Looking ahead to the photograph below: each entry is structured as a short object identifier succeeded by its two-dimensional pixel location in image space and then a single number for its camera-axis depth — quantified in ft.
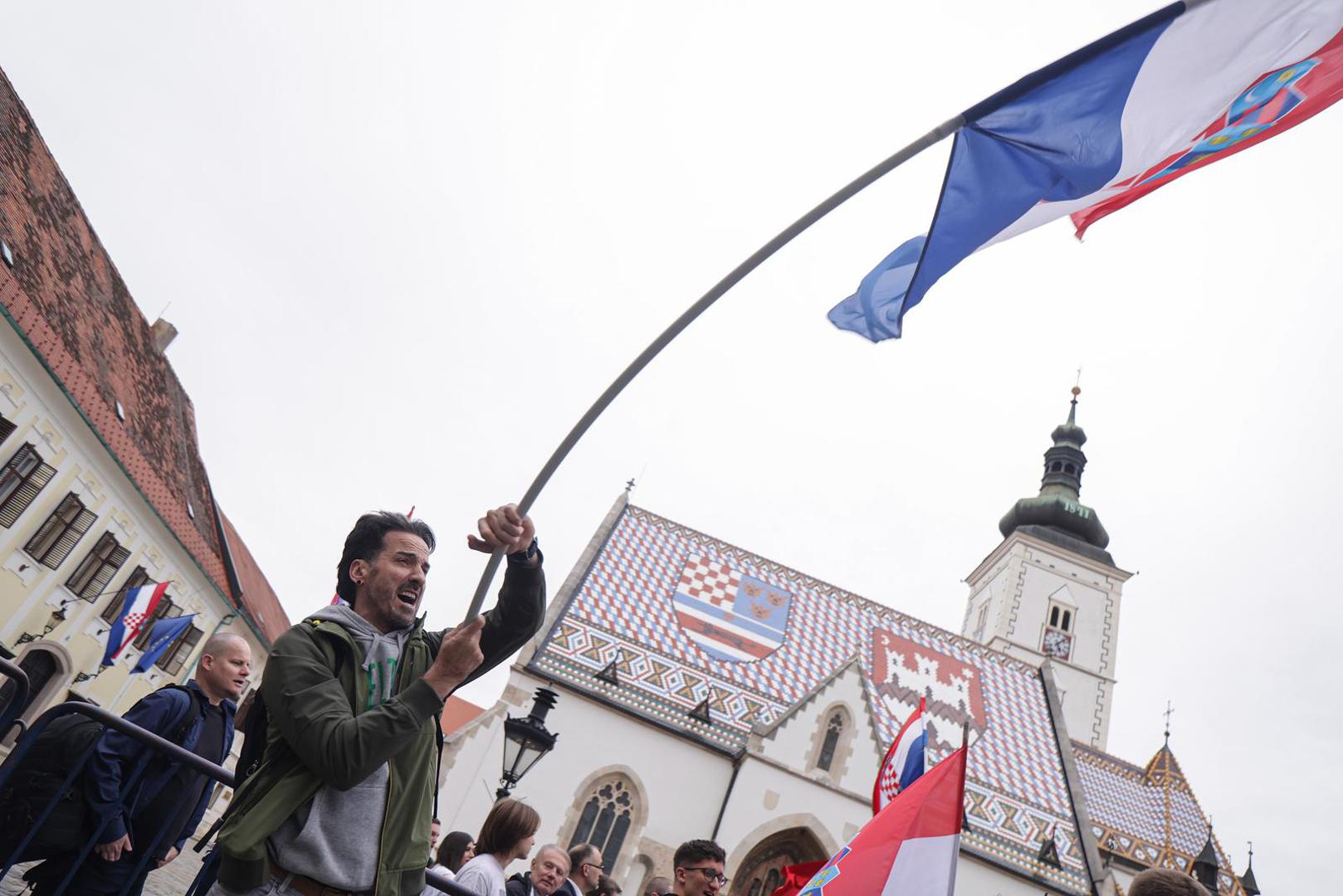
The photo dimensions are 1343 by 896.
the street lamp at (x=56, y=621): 57.62
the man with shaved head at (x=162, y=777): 11.85
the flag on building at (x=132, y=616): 58.03
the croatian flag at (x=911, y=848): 14.33
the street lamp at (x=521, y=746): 31.17
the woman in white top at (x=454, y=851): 19.25
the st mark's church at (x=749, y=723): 61.82
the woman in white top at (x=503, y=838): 13.89
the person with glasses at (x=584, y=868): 19.24
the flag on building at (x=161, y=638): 60.90
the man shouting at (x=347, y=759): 6.75
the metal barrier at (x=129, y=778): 11.29
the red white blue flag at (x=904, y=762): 26.84
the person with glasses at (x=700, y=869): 15.97
